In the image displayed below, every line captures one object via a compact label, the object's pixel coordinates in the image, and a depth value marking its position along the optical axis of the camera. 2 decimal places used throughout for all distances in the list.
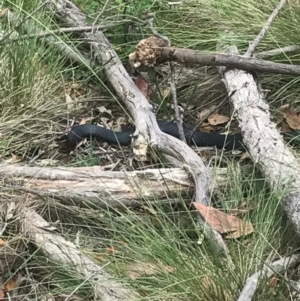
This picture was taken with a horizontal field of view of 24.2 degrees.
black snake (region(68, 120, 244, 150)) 3.12
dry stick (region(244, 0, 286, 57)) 3.30
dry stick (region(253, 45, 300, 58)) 3.42
